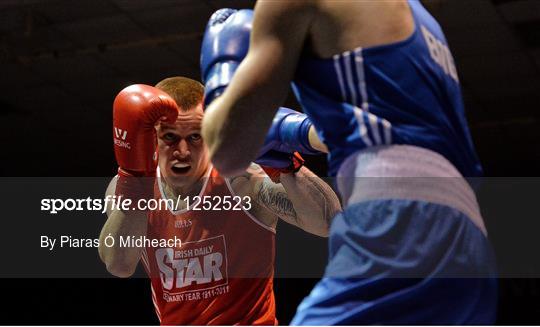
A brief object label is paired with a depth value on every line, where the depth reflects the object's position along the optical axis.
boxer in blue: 1.18
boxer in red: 2.53
